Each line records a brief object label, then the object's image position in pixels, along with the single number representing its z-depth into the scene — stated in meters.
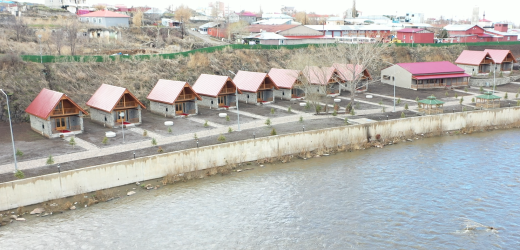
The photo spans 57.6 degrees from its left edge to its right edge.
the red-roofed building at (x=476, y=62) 77.19
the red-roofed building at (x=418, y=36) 96.06
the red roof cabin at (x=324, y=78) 56.69
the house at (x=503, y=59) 79.31
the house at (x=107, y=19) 87.19
